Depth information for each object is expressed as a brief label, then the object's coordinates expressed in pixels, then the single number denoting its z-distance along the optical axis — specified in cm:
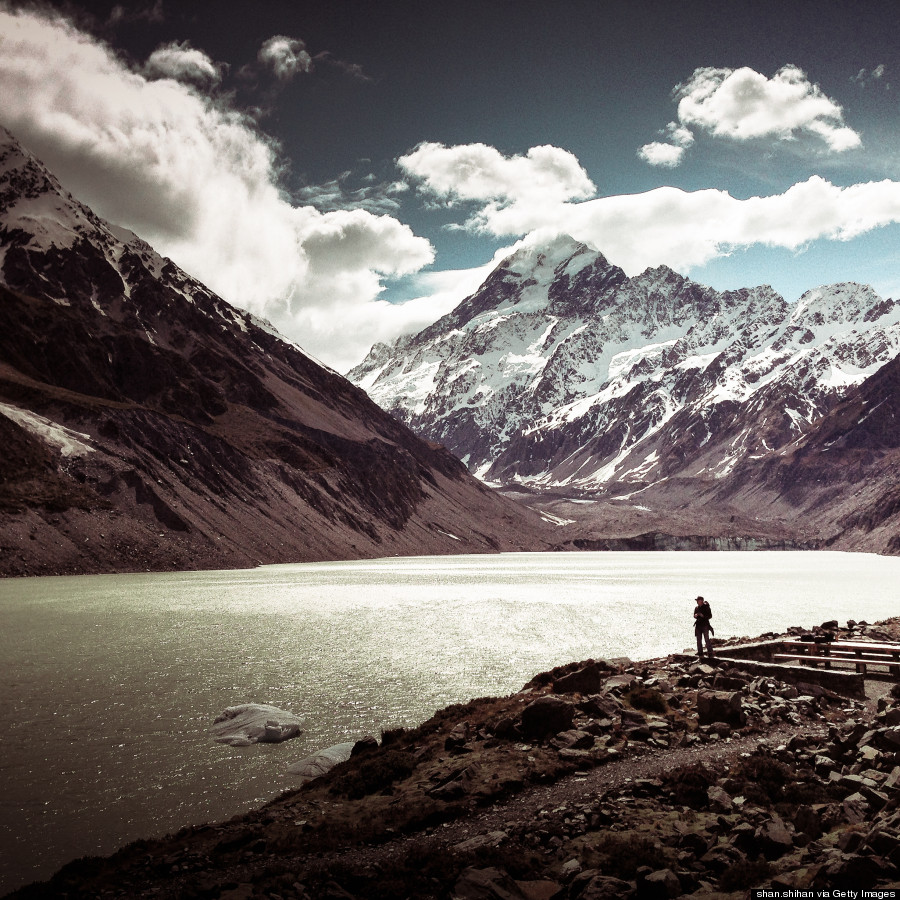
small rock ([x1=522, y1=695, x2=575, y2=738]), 2356
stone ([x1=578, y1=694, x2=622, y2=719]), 2527
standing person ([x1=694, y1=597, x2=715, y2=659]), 3577
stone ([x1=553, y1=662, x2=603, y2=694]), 2848
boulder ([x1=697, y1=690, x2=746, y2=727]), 2469
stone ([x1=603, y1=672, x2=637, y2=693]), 2822
